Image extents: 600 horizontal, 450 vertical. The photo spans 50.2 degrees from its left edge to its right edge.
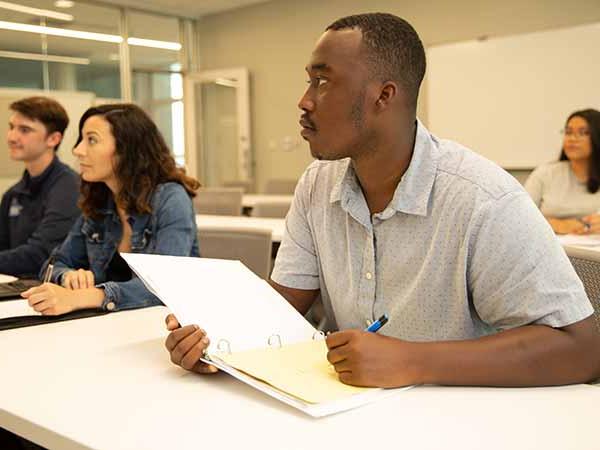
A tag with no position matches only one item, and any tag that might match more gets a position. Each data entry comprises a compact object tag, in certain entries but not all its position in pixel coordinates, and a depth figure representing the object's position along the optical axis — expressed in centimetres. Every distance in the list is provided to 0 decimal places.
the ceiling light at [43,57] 677
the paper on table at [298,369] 93
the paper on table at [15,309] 161
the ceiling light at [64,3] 711
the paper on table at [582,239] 264
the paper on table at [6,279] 214
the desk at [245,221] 330
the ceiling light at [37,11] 678
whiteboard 564
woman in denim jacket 201
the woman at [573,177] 365
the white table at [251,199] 485
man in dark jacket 264
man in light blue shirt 99
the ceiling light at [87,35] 684
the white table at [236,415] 81
